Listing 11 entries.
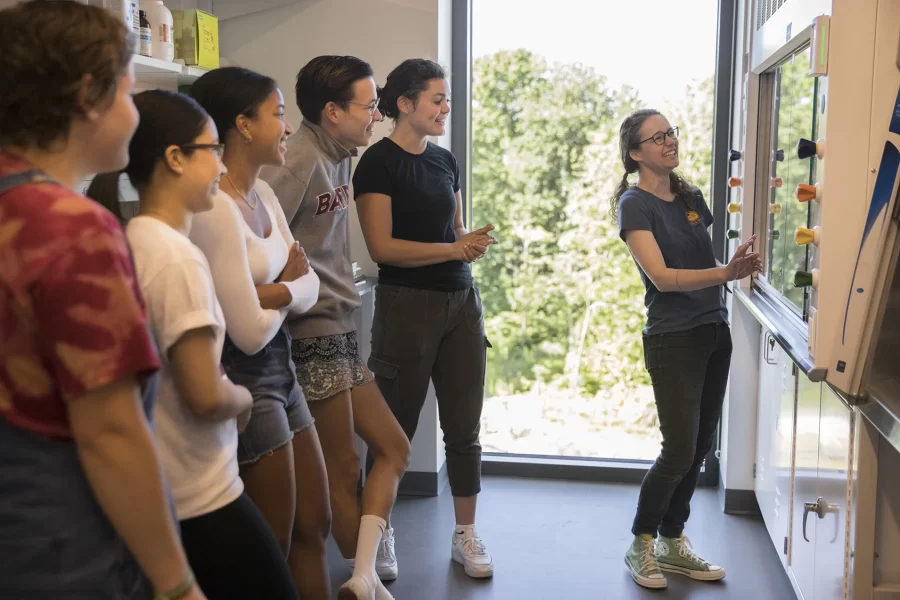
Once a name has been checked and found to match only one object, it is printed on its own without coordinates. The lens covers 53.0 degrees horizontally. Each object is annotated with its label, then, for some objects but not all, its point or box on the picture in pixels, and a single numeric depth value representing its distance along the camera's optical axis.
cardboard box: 2.81
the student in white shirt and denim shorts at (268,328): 1.53
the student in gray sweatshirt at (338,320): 2.01
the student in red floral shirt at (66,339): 0.85
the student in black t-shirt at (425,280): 2.42
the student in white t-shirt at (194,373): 1.13
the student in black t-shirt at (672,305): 2.34
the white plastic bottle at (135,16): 2.38
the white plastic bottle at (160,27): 2.54
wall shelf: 2.44
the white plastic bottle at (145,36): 2.49
